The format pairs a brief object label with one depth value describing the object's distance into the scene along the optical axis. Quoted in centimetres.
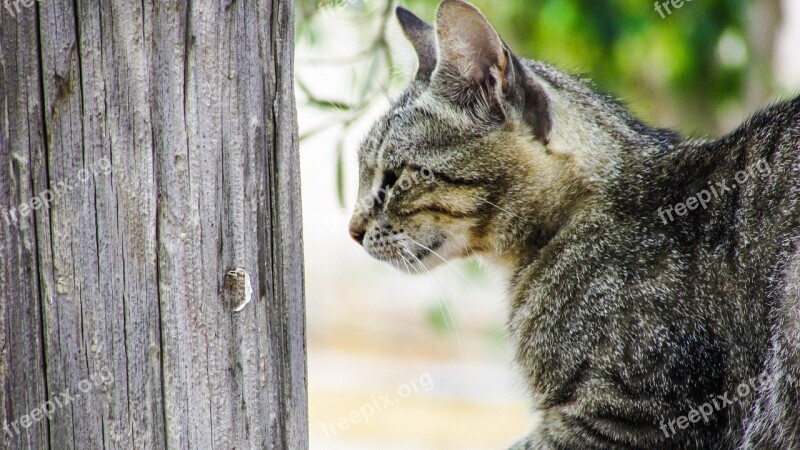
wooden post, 194
